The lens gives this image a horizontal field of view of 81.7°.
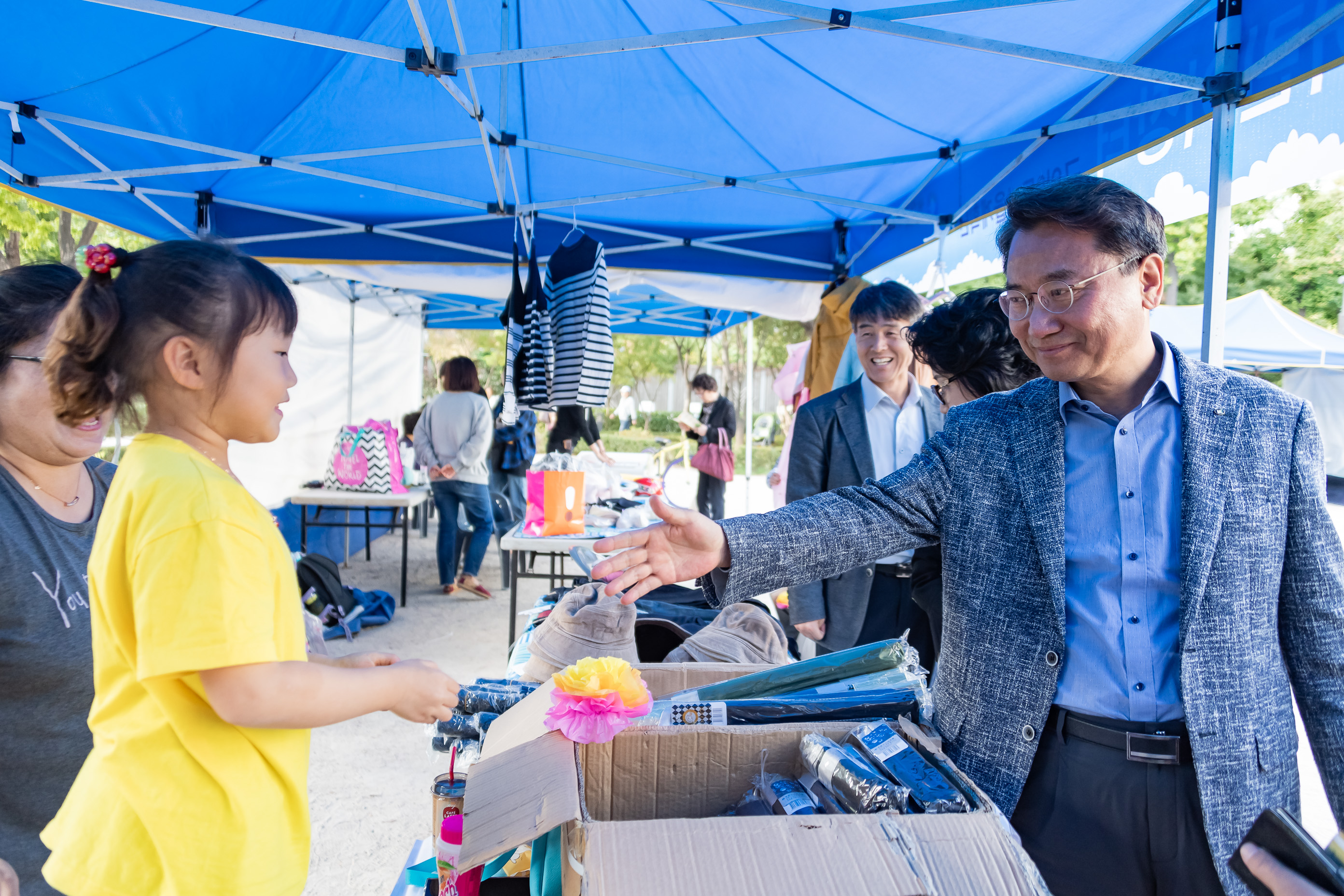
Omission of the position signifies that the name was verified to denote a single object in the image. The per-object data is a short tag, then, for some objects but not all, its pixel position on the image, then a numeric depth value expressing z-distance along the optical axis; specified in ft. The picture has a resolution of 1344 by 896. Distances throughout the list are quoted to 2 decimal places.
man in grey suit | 9.70
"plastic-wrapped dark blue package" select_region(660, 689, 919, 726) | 4.35
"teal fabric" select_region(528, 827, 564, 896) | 3.72
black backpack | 18.11
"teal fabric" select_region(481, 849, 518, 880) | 4.59
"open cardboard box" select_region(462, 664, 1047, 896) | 2.88
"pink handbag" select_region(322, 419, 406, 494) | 22.79
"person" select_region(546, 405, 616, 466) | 24.54
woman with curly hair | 7.29
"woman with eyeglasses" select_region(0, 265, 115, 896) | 4.37
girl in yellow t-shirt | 3.38
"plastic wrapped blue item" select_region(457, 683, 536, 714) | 5.46
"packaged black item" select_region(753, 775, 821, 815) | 3.60
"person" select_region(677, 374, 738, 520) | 29.37
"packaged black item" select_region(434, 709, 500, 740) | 5.31
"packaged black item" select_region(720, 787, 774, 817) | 3.94
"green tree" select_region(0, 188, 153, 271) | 29.14
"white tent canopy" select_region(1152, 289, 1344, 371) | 46.55
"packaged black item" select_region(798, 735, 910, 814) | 3.43
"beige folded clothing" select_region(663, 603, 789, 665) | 7.07
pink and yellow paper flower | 3.87
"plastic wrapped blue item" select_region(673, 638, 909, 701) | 4.90
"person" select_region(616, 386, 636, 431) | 82.17
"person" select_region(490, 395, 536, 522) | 25.29
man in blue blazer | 4.14
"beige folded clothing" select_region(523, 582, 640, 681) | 6.64
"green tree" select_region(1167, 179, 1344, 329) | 65.77
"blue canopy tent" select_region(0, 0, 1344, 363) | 8.95
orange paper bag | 15.17
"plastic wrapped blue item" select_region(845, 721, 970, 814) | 3.42
